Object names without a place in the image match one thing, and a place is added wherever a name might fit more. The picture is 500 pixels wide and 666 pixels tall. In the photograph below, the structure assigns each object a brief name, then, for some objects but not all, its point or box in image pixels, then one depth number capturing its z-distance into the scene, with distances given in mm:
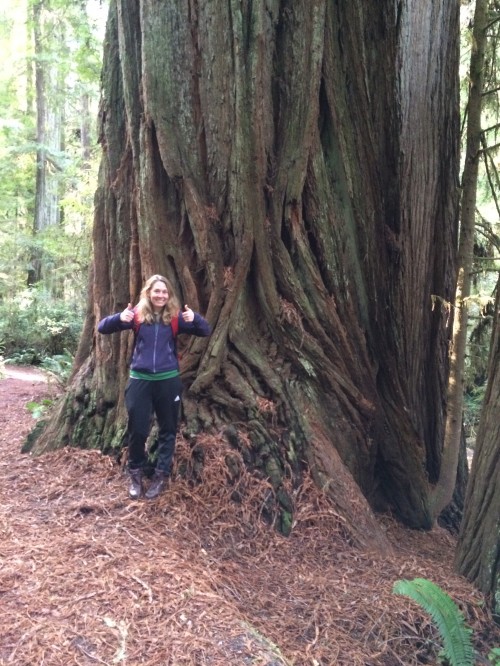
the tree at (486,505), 3928
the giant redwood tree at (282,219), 4699
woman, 4195
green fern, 3287
